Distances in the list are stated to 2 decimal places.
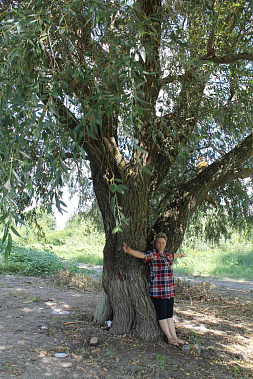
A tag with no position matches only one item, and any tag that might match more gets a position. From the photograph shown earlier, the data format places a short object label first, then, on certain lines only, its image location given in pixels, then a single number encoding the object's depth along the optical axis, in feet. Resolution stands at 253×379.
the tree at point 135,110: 9.45
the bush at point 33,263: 33.81
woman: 15.40
